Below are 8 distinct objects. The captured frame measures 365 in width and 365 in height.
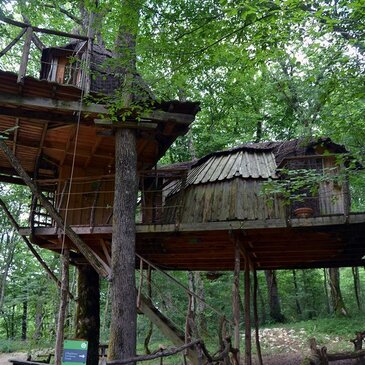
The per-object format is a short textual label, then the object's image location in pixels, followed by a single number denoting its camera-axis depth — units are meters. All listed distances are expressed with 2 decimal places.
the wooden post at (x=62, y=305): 9.62
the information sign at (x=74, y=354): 5.91
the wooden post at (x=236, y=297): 8.95
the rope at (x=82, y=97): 8.27
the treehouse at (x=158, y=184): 8.53
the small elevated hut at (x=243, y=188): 9.35
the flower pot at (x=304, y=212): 8.88
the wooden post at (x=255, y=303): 12.05
